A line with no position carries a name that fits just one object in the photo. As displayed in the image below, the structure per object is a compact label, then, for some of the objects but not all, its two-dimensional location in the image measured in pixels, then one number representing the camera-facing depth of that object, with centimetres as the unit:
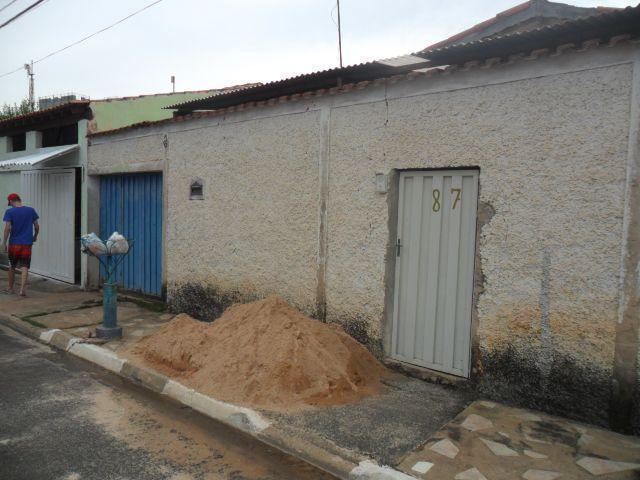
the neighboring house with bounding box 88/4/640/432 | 394
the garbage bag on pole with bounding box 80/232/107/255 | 619
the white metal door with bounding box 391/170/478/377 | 488
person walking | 904
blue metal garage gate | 863
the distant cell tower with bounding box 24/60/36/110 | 3294
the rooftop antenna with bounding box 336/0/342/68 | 1214
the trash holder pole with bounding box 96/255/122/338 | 633
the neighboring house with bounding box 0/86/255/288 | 986
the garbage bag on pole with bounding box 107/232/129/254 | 628
